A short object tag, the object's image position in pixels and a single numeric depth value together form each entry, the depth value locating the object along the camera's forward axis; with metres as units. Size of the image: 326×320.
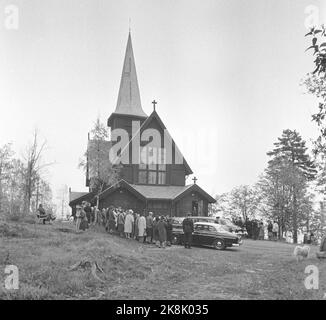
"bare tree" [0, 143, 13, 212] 50.25
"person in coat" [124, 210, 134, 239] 23.70
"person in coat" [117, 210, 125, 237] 24.44
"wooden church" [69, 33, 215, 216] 36.03
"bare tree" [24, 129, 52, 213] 41.66
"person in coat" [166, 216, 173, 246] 22.86
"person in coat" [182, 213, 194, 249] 21.67
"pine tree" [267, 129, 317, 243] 44.72
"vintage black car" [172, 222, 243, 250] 22.39
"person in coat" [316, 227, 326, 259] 17.27
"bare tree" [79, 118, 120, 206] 31.59
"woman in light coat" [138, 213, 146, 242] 23.20
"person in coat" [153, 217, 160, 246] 22.65
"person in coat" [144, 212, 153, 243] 23.54
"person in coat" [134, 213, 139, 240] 23.83
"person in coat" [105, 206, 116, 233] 25.36
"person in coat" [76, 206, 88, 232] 23.75
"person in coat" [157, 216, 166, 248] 21.88
